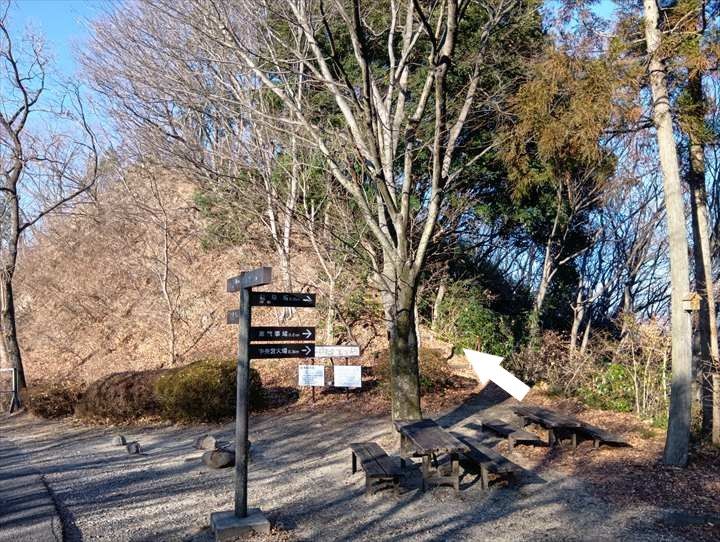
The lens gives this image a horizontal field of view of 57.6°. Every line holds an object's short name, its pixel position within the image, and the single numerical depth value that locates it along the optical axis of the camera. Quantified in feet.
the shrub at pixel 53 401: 48.29
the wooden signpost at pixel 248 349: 19.33
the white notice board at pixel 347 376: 43.70
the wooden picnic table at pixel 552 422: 29.68
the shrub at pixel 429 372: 46.17
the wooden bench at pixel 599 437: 28.60
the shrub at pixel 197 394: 42.24
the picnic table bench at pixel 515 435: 29.58
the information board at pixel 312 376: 43.04
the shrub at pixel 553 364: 44.52
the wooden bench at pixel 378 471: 23.18
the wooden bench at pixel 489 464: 23.59
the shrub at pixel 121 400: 43.73
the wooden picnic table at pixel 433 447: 23.11
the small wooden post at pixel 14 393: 52.75
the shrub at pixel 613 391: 40.14
